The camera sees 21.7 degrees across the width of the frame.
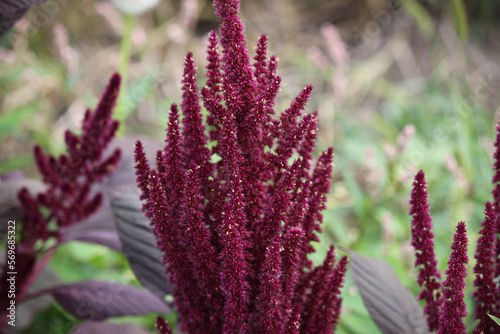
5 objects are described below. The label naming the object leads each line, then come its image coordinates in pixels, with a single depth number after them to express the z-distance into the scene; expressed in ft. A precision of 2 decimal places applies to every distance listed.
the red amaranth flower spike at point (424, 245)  3.08
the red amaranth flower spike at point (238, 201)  3.03
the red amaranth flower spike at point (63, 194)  3.78
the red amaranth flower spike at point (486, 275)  3.05
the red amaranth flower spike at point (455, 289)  3.00
